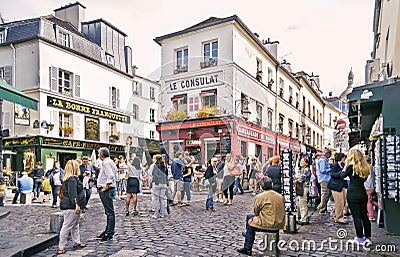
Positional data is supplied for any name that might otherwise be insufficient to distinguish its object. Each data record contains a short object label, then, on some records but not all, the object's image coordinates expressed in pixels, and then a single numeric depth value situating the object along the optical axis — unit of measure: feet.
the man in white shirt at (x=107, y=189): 21.01
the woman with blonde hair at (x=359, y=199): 19.16
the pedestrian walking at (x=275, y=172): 26.32
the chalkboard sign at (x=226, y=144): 59.21
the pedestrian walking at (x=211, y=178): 32.63
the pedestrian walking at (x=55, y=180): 37.35
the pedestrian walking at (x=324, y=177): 28.45
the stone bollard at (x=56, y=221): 21.73
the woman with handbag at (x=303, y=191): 24.85
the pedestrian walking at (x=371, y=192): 26.50
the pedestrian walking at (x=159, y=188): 29.68
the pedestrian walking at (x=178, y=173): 34.78
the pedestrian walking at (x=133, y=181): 29.94
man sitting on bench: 16.08
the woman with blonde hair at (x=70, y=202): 18.53
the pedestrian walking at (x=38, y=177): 43.15
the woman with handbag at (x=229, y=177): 37.01
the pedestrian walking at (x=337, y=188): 25.11
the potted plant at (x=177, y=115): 58.66
